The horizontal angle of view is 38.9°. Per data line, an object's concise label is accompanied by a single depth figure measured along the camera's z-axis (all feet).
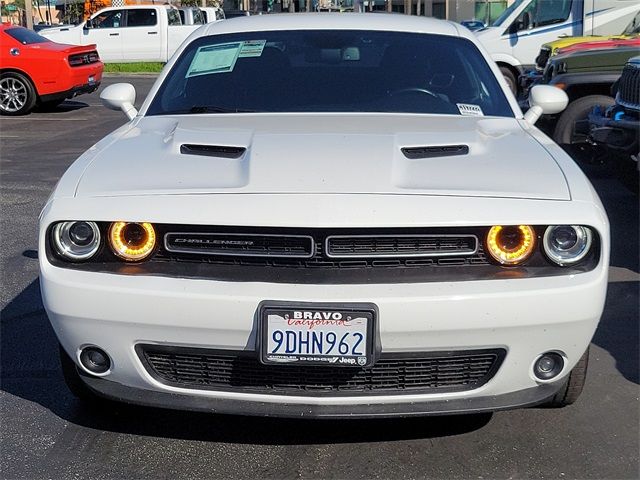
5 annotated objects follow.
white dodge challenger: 9.48
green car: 29.71
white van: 50.88
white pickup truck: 83.92
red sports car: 47.88
